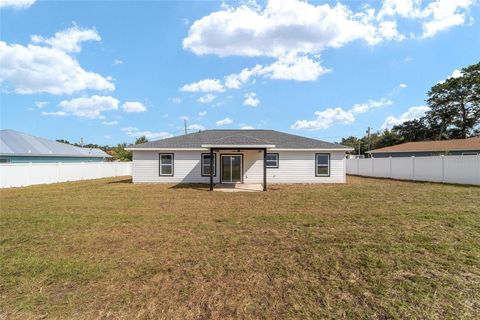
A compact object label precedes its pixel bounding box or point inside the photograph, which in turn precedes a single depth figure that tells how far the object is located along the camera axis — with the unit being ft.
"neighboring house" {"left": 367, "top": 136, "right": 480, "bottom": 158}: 86.17
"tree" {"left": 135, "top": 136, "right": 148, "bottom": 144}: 148.15
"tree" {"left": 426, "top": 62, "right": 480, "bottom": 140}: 124.98
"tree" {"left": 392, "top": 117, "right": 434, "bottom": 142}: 143.95
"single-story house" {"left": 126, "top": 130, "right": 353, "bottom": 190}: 61.21
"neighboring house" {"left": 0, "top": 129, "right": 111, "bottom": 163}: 75.25
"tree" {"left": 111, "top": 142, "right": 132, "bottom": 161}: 125.70
